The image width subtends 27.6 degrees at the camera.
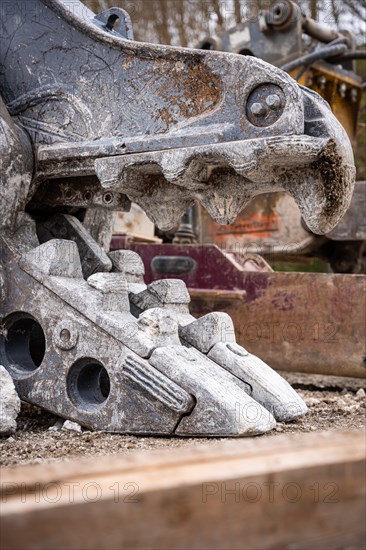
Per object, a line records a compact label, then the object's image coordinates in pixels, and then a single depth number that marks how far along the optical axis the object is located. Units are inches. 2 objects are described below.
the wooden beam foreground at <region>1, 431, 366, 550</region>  36.7
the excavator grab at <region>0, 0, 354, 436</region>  100.7
